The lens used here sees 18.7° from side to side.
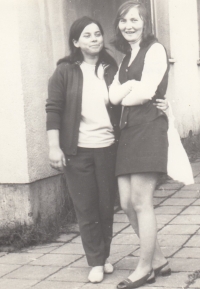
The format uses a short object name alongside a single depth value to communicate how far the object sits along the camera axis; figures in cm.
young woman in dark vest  382
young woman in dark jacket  408
